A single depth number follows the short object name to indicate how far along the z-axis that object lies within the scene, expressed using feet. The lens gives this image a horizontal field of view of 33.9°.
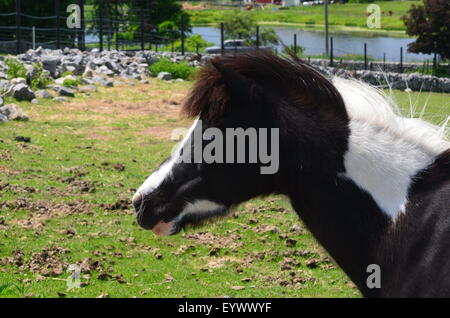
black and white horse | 9.94
